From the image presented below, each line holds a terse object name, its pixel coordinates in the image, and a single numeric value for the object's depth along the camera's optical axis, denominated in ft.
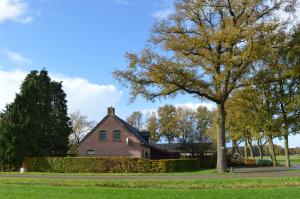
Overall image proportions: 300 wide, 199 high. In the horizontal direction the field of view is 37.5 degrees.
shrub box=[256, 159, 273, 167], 188.65
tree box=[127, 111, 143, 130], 374.63
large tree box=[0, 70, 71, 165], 156.25
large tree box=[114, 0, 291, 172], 110.83
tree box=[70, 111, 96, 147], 312.71
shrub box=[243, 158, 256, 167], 192.37
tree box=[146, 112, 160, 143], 332.82
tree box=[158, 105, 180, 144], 312.09
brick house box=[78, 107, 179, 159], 194.18
